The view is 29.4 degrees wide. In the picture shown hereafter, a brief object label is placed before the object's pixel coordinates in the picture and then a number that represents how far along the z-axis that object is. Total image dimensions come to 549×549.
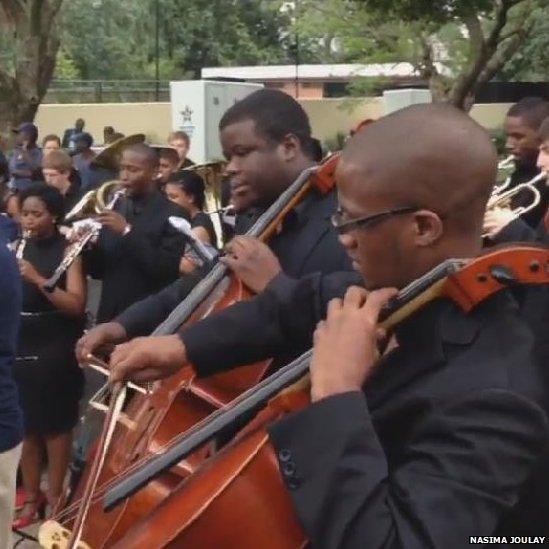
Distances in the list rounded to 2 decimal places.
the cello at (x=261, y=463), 1.54
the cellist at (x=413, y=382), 1.43
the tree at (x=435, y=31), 12.55
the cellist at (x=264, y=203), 2.85
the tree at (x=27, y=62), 14.75
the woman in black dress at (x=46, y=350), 4.80
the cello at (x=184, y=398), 2.25
